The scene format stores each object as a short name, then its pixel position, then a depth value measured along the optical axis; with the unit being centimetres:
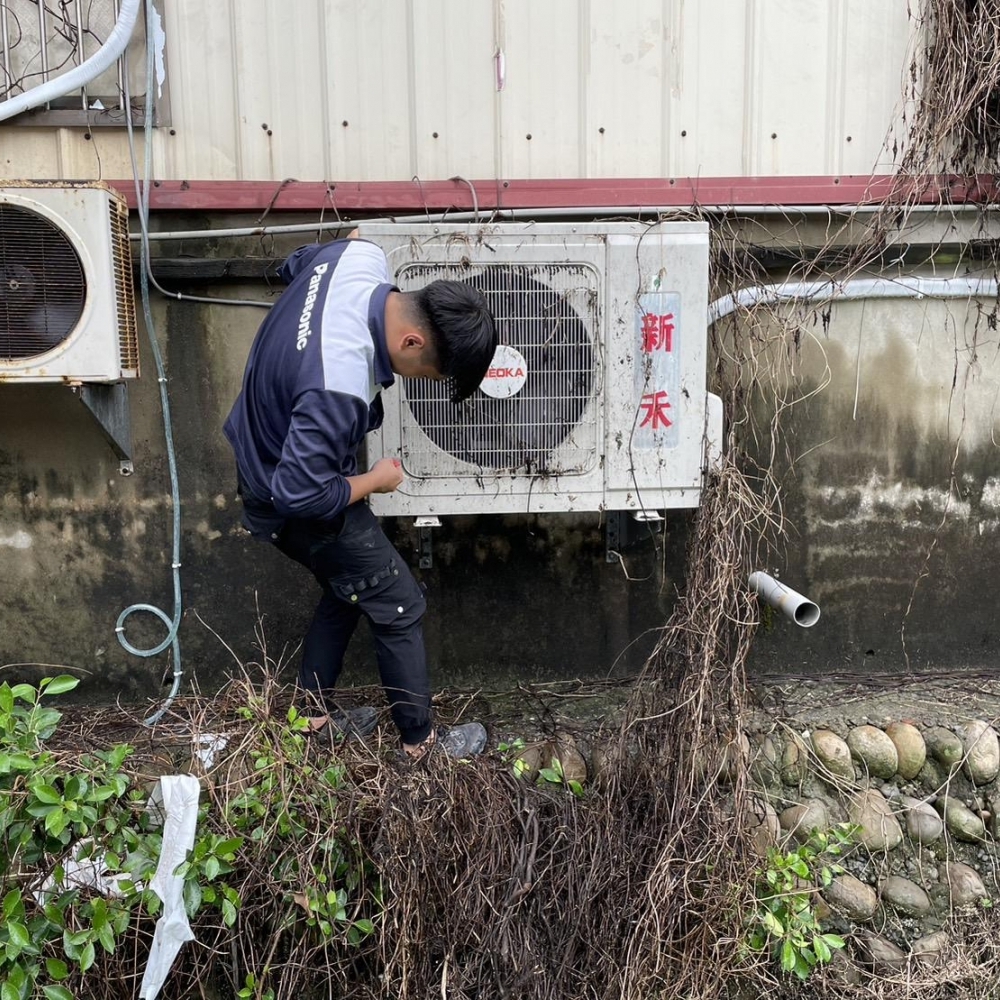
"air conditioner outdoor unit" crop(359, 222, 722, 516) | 318
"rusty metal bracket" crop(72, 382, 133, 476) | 331
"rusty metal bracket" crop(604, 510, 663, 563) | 379
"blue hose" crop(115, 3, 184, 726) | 347
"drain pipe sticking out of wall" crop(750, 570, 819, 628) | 323
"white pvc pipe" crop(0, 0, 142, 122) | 337
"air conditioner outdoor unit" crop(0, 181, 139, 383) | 311
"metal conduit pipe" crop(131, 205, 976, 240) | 354
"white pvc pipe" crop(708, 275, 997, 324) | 370
